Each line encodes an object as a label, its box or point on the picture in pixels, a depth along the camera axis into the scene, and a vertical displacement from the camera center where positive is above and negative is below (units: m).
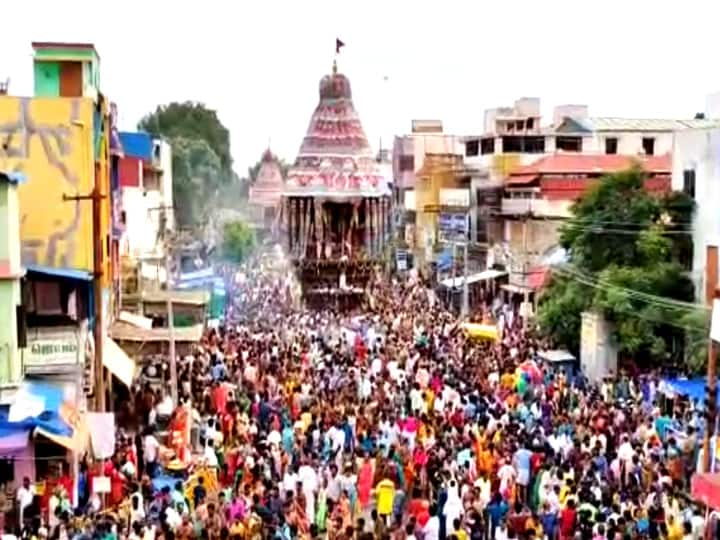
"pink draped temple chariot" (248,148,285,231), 90.69 -0.66
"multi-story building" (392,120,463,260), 67.12 +1.03
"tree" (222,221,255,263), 73.06 -3.31
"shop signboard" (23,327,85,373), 18.73 -2.33
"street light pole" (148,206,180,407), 23.50 -3.00
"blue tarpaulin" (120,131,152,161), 40.25 +1.07
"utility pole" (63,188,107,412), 19.19 -1.77
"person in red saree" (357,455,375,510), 16.78 -3.74
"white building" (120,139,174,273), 38.06 -0.76
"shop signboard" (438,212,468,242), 53.65 -1.83
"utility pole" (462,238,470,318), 43.31 -3.67
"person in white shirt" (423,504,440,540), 14.80 -3.76
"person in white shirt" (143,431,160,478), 18.77 -3.78
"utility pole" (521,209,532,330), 43.49 -2.96
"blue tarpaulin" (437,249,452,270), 55.38 -3.27
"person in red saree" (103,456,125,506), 17.11 -3.81
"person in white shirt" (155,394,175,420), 22.75 -3.82
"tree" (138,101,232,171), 77.56 +3.20
